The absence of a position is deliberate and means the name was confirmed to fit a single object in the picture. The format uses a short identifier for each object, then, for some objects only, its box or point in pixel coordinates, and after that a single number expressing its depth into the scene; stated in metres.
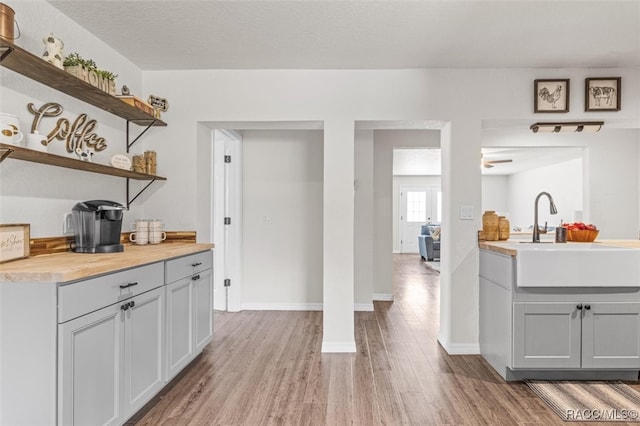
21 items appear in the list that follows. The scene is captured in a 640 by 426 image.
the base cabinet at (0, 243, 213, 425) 1.43
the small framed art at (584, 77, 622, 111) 2.95
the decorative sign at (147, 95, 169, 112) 2.93
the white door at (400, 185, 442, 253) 11.07
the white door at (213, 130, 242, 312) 4.23
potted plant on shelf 2.06
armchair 8.85
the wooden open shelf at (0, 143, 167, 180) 1.69
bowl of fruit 3.08
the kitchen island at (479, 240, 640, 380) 2.38
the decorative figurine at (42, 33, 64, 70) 1.93
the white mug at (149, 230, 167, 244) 2.89
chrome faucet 3.05
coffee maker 2.14
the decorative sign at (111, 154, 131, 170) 2.53
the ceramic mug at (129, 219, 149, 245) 2.80
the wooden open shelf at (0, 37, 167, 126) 1.70
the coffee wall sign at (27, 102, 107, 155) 2.02
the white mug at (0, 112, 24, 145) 1.70
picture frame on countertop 1.69
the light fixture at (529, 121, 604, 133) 3.04
